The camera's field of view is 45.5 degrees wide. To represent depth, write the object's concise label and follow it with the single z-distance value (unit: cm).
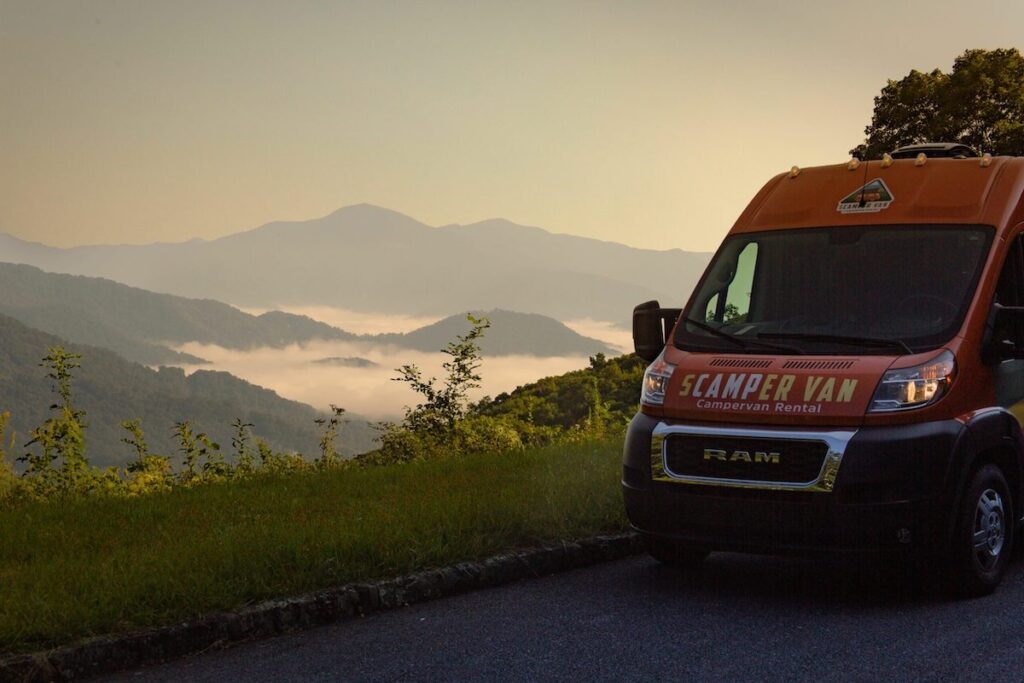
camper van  620
